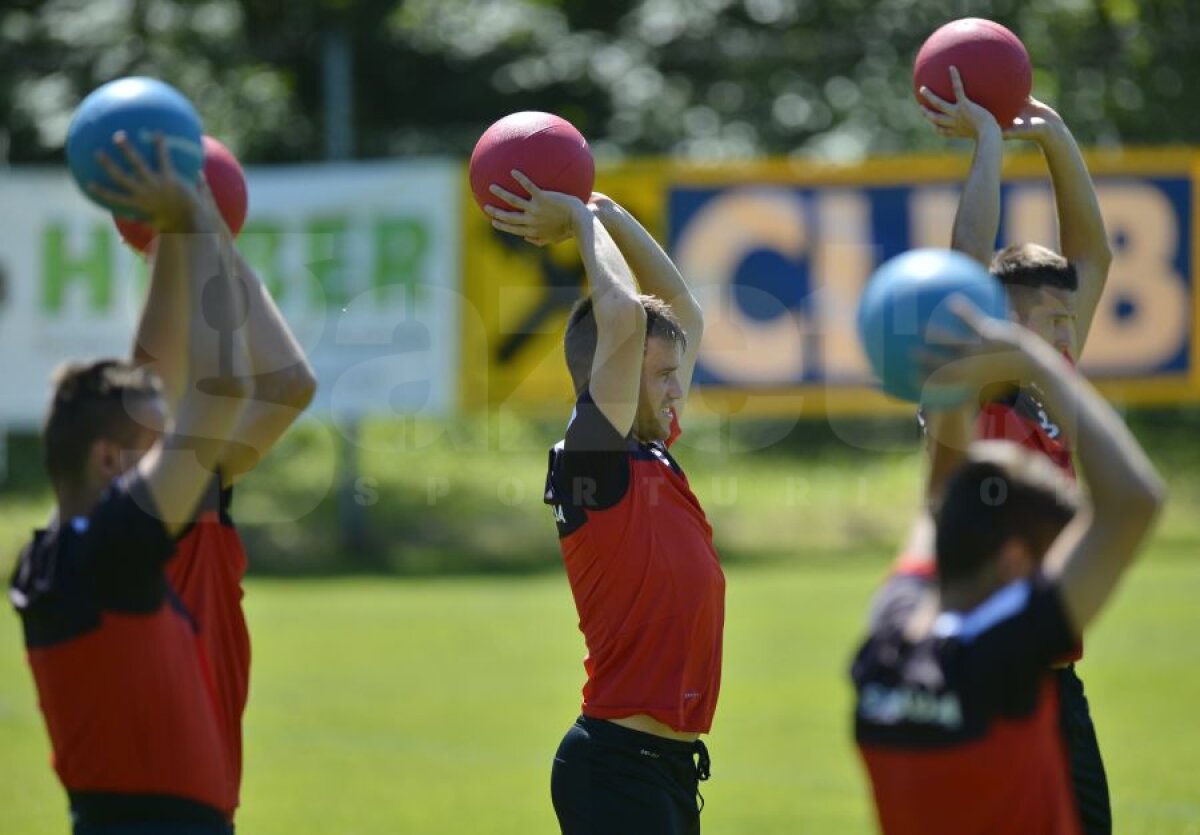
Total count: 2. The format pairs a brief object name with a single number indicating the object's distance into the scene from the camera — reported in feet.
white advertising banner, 134.21
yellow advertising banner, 133.90
